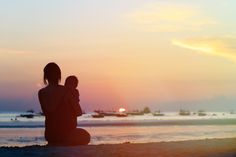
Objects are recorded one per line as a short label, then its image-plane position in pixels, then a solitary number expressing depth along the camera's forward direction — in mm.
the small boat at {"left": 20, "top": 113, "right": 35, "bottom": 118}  99175
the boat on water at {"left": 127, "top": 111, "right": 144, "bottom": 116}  131575
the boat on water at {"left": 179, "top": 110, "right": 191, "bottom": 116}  144925
